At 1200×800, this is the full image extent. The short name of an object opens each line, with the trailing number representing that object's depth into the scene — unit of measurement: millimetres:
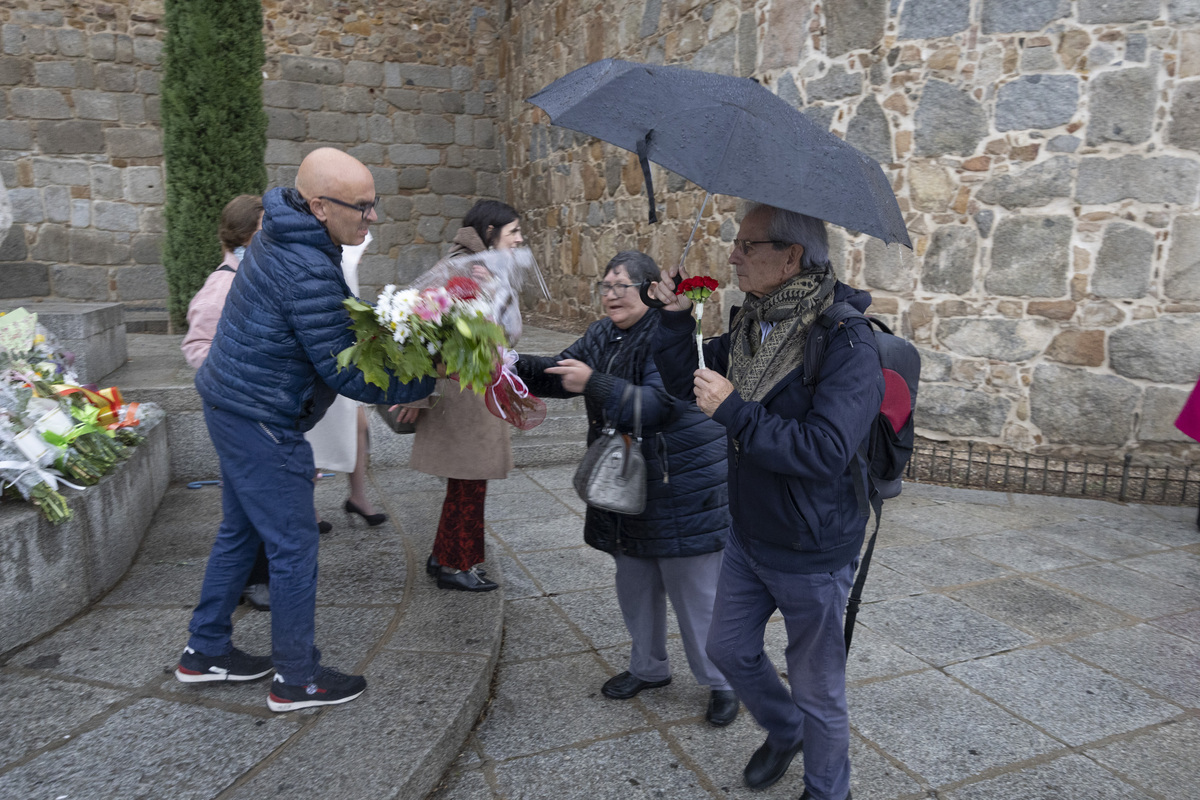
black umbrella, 1986
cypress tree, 8164
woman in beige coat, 3666
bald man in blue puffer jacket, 2502
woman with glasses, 2816
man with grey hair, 2164
